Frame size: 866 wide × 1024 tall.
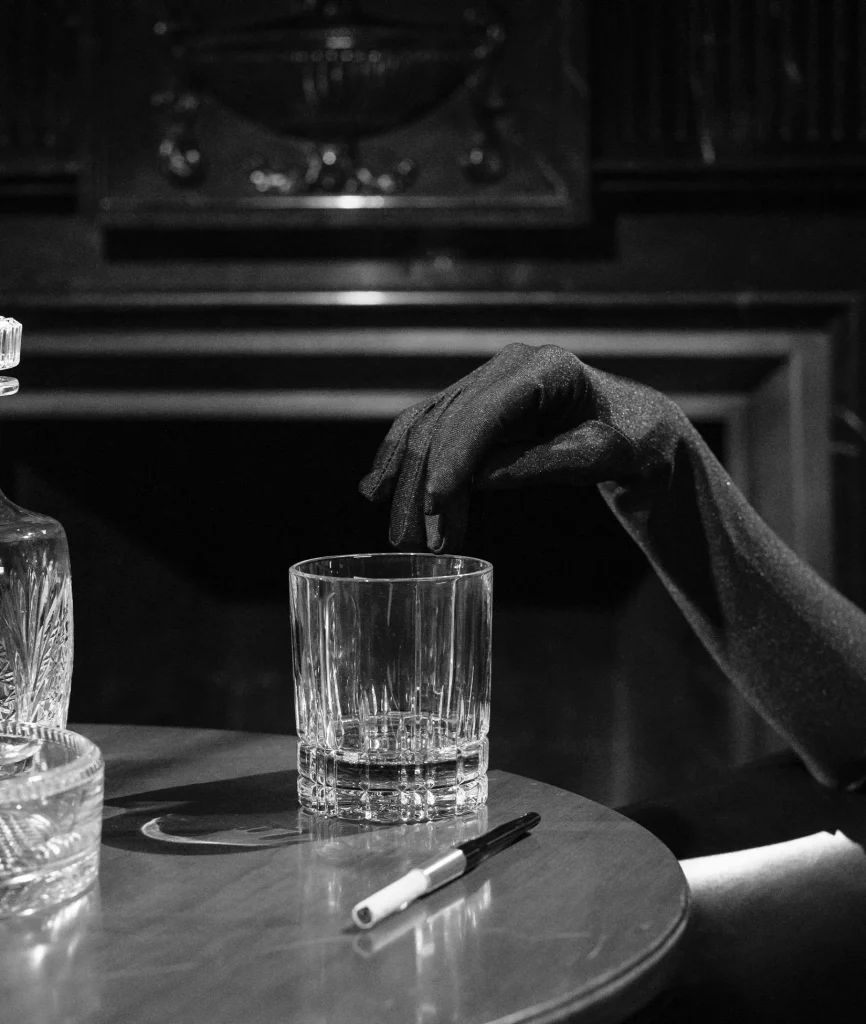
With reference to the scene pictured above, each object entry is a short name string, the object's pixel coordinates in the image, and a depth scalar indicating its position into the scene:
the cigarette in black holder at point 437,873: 0.54
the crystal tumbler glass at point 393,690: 0.66
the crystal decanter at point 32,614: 0.73
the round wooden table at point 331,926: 0.48
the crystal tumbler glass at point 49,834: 0.55
